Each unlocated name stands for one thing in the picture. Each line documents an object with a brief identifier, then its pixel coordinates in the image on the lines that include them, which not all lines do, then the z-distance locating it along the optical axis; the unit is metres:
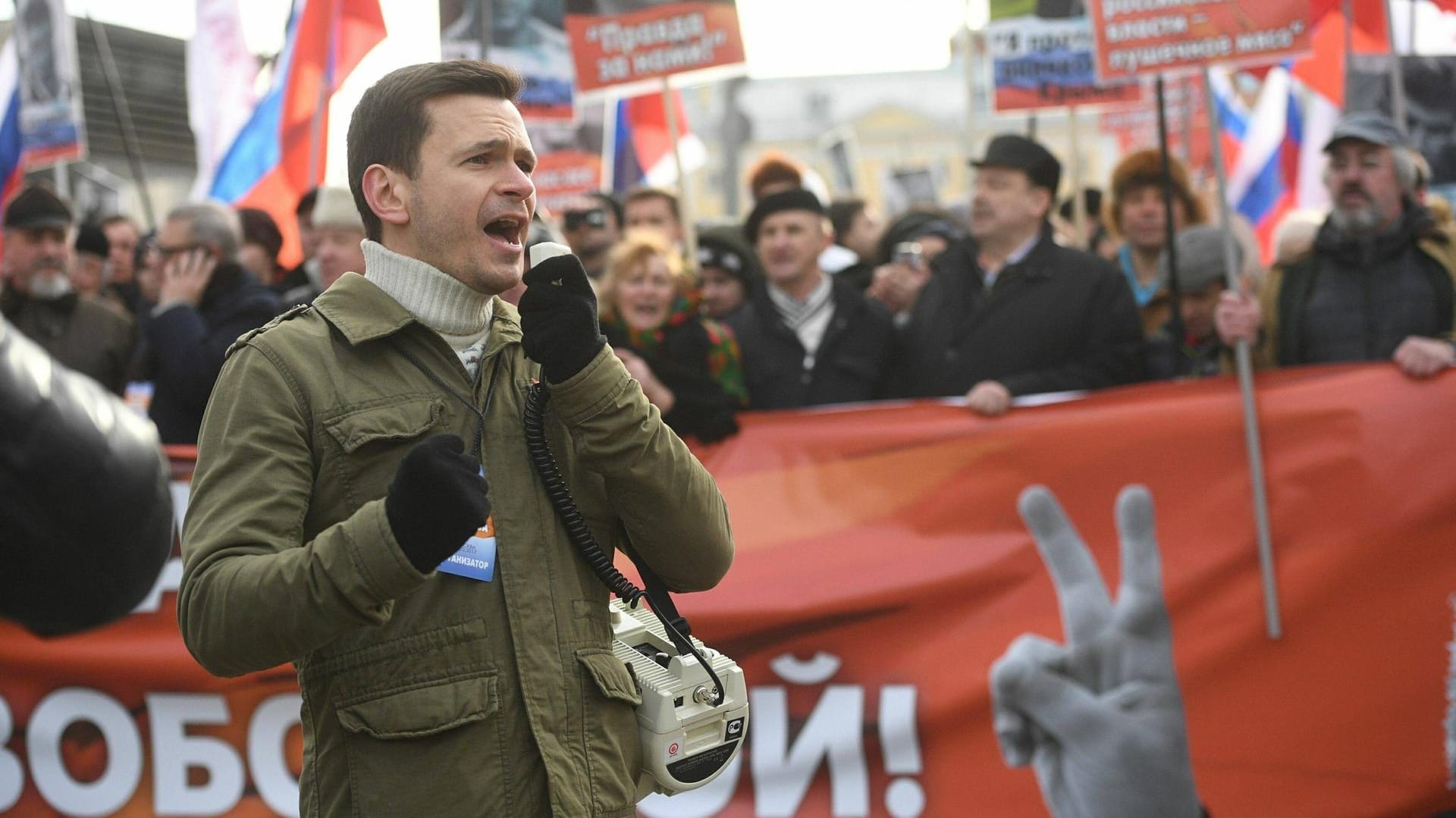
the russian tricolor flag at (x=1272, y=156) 9.99
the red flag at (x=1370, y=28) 8.36
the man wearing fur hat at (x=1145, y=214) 6.30
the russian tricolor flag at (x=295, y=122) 6.74
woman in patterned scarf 5.23
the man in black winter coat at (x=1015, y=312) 5.16
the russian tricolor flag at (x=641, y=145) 11.37
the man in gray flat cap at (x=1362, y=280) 4.90
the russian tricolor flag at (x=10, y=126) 9.48
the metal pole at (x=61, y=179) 10.17
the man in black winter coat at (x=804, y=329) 5.57
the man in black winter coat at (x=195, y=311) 5.15
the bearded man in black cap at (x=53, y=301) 6.76
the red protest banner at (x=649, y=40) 6.96
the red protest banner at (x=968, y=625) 4.58
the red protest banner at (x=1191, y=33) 5.38
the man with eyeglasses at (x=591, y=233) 7.23
